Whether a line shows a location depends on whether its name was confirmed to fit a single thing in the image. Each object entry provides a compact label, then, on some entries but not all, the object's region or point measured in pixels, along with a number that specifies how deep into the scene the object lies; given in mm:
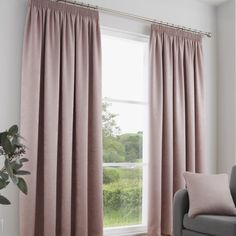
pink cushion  3779
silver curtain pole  4254
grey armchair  3479
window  4625
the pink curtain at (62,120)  3836
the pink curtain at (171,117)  4590
